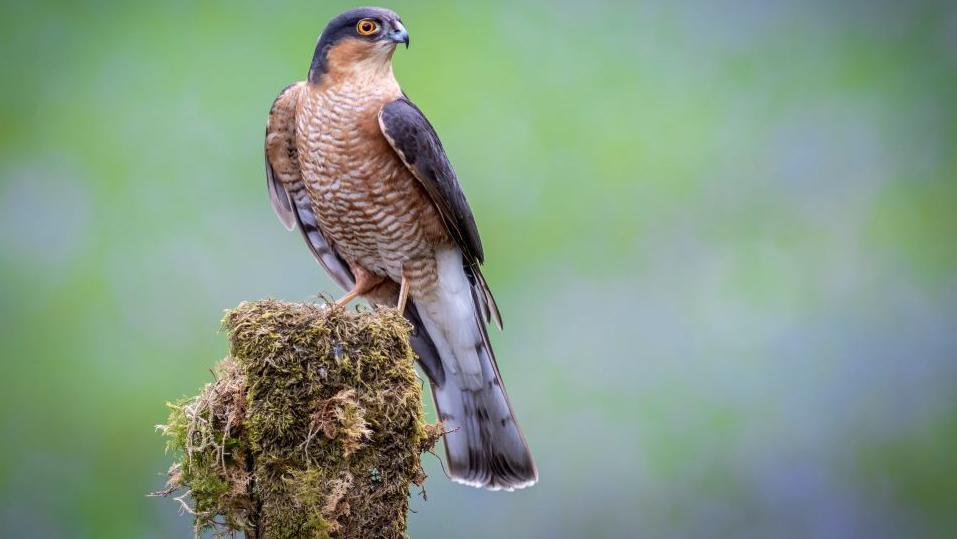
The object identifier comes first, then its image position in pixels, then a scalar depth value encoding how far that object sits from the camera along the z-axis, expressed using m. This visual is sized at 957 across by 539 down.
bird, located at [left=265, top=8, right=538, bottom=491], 7.23
